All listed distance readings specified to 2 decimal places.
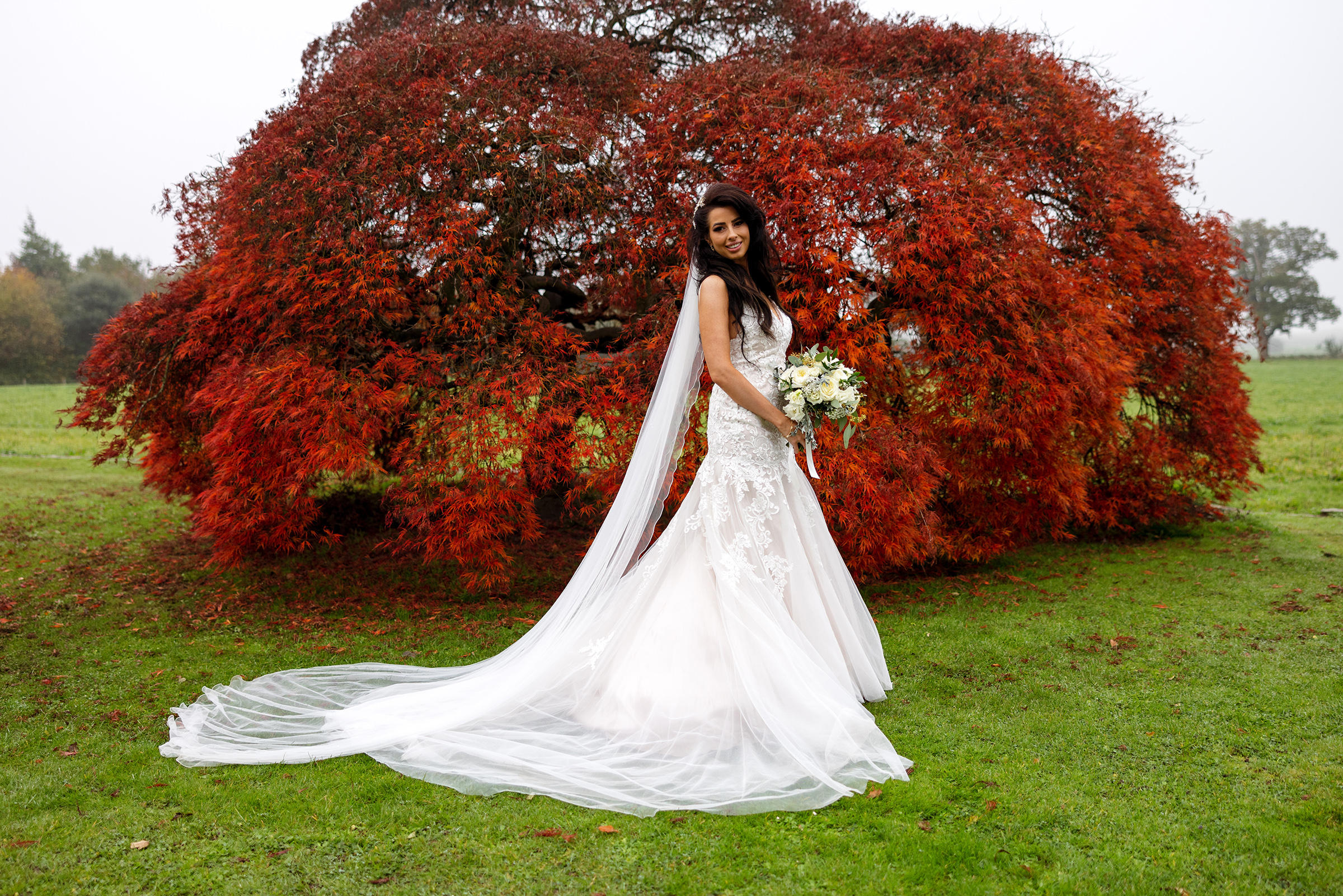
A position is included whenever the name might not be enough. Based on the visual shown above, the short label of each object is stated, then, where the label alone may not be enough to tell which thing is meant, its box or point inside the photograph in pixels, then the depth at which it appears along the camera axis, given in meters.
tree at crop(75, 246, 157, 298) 51.09
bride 3.45
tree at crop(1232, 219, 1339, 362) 55.38
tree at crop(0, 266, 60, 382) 36.53
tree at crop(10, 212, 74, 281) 49.03
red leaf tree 5.77
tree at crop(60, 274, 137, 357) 39.91
